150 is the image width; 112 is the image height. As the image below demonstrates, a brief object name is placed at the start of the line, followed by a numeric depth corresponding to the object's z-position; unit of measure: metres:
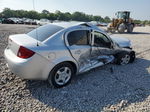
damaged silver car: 2.40
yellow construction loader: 13.69
